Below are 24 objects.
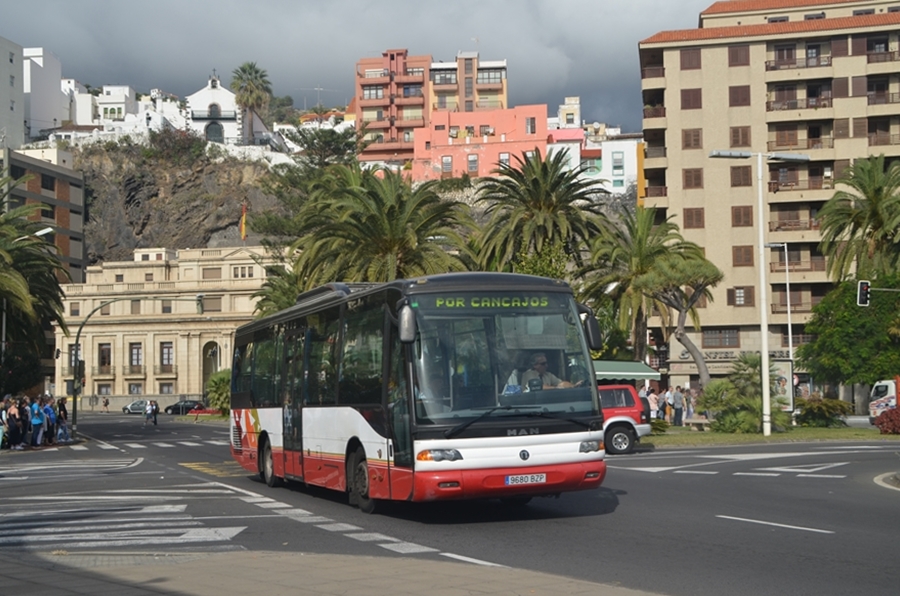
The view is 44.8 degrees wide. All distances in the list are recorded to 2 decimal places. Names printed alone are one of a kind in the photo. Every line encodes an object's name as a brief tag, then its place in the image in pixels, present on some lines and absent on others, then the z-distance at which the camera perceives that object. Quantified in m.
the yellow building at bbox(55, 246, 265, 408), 106.62
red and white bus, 12.93
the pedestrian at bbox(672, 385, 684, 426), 47.72
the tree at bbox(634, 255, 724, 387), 45.75
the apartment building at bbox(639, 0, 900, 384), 68.50
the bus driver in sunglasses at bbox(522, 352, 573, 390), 13.33
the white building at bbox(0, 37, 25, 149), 117.44
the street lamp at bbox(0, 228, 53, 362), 43.05
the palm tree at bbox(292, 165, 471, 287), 37.97
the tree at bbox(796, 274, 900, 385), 55.62
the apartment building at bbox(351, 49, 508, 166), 139.75
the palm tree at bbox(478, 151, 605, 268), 44.94
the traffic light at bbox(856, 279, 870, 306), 43.92
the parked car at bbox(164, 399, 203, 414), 92.25
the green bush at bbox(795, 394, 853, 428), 40.88
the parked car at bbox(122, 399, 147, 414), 97.31
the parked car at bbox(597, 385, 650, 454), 29.81
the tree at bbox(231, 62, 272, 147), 146.25
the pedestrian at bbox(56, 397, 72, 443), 44.94
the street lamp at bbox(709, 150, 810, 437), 33.19
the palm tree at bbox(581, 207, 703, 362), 48.62
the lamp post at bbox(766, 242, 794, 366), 62.42
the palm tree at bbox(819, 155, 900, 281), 53.62
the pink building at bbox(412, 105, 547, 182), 118.31
